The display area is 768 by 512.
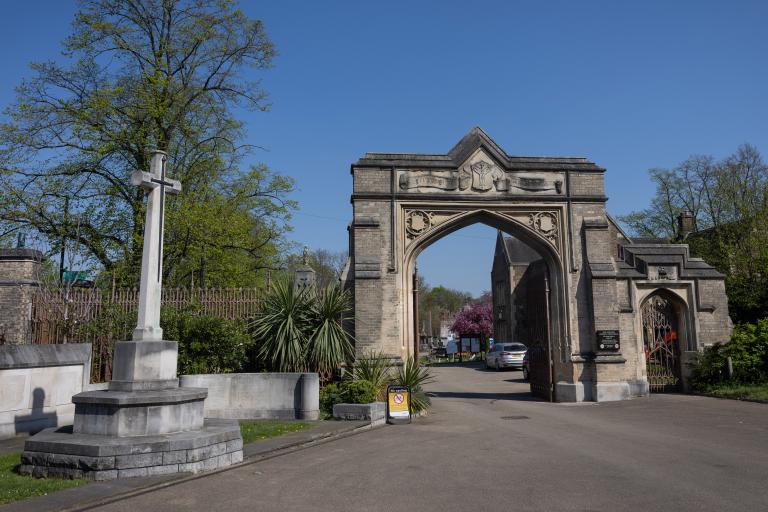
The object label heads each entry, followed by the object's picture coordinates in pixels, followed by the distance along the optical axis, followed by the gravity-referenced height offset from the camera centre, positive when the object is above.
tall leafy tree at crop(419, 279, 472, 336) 92.44 +4.99
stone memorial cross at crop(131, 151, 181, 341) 8.23 +1.27
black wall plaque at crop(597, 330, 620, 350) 15.90 -0.20
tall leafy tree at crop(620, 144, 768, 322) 19.86 +6.68
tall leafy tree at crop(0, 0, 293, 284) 19.70 +6.79
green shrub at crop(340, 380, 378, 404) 12.30 -1.25
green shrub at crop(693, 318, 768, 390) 16.30 -0.73
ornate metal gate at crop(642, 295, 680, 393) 18.28 -0.43
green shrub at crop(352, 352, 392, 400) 13.57 -0.92
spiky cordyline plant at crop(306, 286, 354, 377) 13.67 +0.01
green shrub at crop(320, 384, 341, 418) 12.87 -1.46
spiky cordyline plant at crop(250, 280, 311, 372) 13.41 +0.18
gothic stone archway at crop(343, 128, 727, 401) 15.84 +2.82
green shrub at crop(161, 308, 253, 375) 13.14 -0.14
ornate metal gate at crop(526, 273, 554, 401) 16.94 -0.32
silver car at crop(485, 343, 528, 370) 32.06 -1.26
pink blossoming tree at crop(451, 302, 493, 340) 55.96 +1.22
